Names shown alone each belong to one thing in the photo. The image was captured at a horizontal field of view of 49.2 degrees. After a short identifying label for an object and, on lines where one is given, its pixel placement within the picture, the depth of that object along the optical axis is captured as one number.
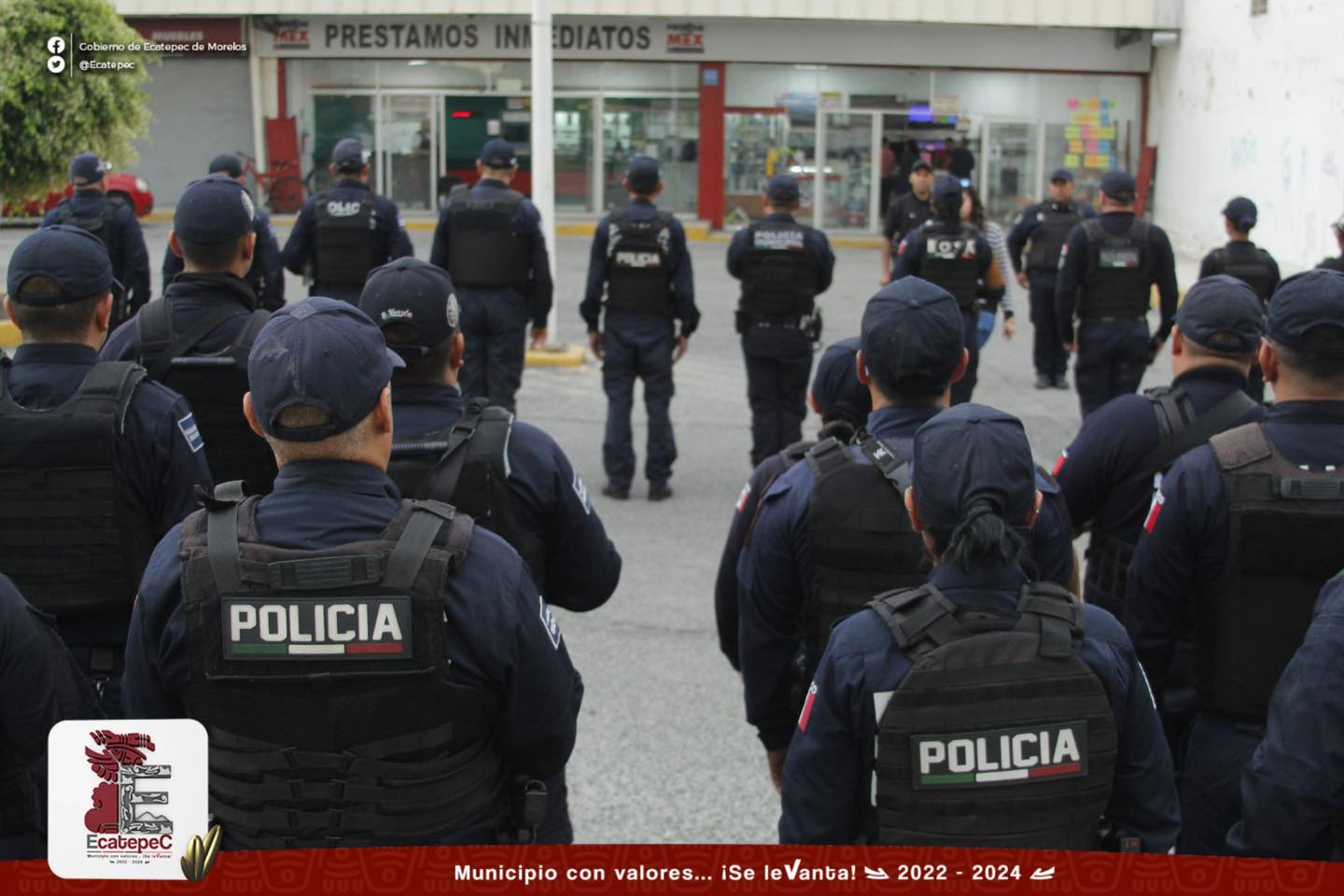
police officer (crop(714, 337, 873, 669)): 3.96
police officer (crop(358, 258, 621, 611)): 3.68
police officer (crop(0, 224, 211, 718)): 3.70
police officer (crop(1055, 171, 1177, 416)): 9.23
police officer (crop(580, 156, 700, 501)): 8.67
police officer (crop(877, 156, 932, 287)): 11.74
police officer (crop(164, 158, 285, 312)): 9.19
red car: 22.77
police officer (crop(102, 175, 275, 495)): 4.87
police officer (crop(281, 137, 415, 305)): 9.28
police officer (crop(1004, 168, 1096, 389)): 12.36
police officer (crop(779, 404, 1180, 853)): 2.53
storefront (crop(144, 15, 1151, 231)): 24.91
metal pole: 12.60
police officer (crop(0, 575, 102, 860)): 2.84
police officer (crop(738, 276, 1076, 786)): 3.48
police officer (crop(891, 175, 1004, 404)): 9.18
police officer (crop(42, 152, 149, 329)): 9.18
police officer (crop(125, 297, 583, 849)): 2.50
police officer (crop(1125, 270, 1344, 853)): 3.41
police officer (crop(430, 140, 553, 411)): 8.88
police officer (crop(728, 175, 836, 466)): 8.77
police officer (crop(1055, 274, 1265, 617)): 4.18
